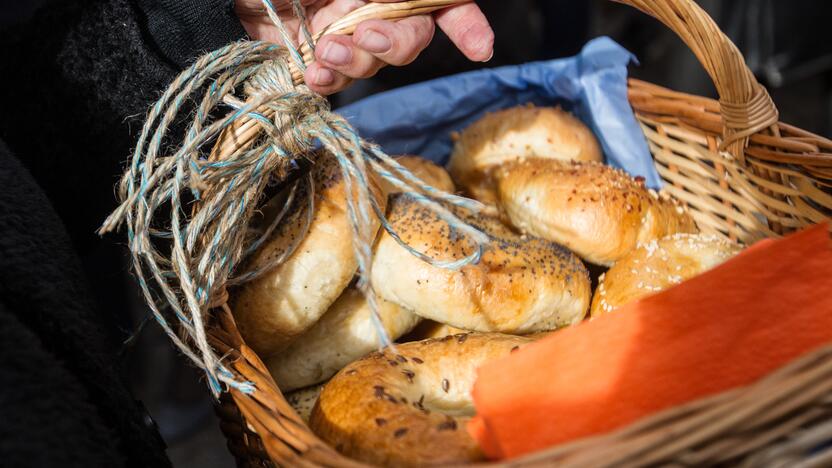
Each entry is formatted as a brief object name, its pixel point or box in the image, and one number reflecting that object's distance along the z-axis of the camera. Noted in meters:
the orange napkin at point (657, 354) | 0.56
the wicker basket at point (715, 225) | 0.52
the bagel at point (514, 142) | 0.74
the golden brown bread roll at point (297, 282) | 0.65
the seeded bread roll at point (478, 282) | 0.65
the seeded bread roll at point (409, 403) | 0.57
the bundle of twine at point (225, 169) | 0.59
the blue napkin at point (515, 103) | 0.74
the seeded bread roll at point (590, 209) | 0.69
